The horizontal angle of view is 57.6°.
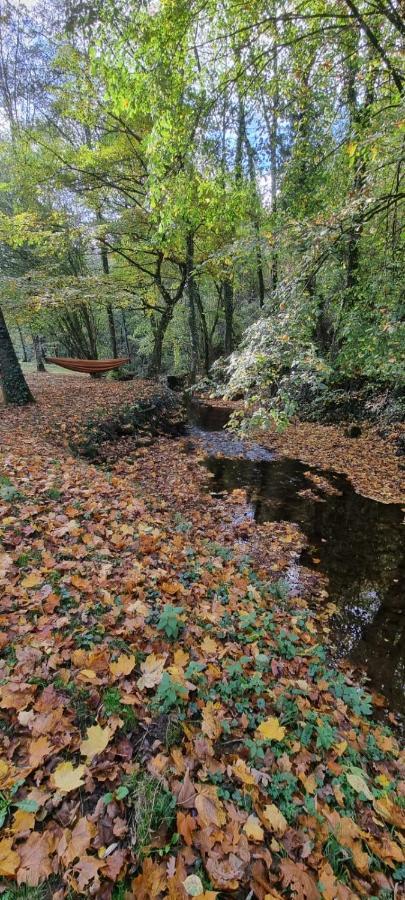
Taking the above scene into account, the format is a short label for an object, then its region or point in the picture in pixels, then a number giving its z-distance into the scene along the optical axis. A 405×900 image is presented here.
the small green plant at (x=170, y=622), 2.26
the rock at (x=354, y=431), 8.50
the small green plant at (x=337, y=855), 1.47
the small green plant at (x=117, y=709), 1.69
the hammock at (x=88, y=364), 10.47
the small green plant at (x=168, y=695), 1.80
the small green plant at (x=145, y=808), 1.32
